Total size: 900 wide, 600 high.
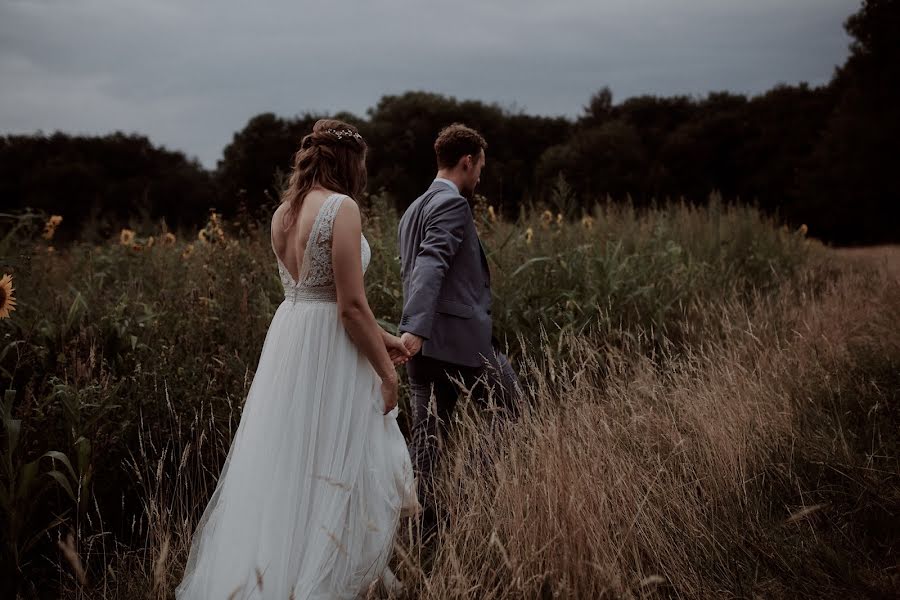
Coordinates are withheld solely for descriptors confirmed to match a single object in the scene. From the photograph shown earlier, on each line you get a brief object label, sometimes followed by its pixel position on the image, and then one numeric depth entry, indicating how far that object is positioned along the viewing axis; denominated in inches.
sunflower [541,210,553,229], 265.1
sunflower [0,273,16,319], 114.9
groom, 117.1
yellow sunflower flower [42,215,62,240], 212.2
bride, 87.0
